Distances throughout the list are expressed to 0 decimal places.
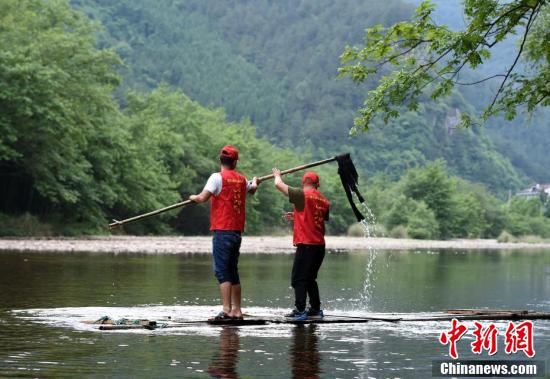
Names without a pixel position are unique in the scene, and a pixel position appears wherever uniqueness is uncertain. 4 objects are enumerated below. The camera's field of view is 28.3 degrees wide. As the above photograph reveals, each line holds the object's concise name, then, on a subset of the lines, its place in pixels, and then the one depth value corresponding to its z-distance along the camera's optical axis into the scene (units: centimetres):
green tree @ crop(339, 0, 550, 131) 1295
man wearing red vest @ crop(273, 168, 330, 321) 1432
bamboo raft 1295
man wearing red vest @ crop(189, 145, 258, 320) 1366
